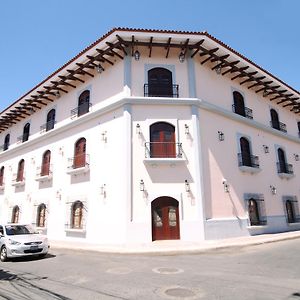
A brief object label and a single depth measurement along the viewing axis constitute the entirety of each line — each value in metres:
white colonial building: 14.38
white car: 10.67
